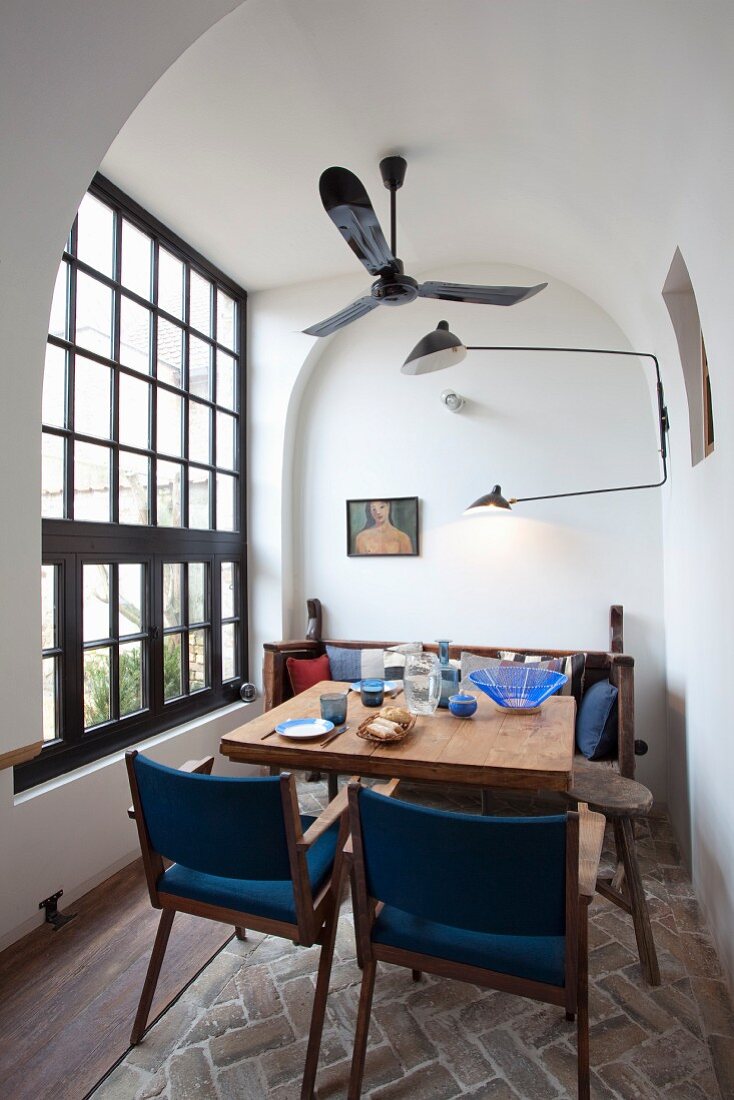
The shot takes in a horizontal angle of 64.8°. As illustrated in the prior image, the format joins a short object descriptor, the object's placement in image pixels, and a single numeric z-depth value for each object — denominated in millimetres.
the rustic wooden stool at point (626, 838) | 1965
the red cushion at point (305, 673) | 3799
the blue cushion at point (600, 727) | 3008
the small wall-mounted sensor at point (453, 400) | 3883
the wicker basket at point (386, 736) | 1899
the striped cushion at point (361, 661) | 3711
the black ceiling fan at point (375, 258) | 1907
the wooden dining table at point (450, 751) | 1714
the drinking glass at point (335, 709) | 2146
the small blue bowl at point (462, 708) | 2246
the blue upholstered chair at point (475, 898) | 1193
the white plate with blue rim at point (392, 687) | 2566
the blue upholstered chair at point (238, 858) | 1434
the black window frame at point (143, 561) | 2650
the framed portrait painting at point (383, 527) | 4039
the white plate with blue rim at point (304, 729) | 1979
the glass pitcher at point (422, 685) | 2229
